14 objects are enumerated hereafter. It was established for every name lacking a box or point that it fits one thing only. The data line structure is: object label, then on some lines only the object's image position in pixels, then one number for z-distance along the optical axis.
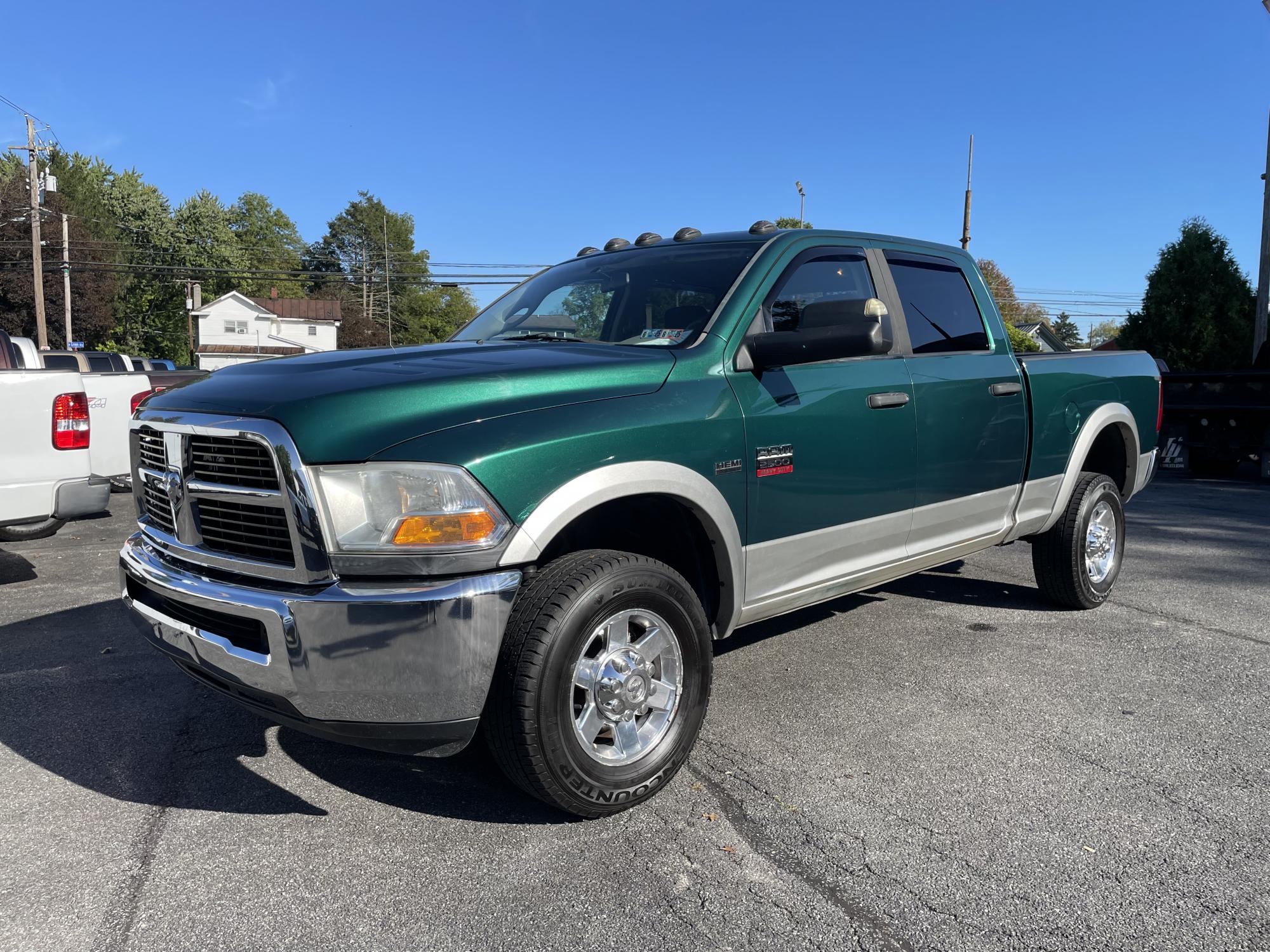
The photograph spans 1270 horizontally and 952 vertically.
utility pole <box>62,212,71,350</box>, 45.75
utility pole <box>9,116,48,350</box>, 37.69
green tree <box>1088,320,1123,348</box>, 105.12
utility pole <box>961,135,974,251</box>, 30.02
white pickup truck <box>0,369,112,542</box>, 5.84
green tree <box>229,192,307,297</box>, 95.56
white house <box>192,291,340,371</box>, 67.94
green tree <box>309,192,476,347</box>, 106.44
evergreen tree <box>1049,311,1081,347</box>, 96.38
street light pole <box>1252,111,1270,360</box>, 18.59
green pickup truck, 2.62
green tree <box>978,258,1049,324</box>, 70.12
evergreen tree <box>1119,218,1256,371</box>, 18.95
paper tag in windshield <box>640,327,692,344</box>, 3.56
